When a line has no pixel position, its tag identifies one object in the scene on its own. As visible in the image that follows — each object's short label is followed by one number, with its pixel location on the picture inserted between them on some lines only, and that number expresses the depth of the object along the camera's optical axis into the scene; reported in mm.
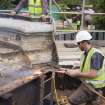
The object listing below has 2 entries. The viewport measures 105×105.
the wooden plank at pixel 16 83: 3307
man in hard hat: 4253
